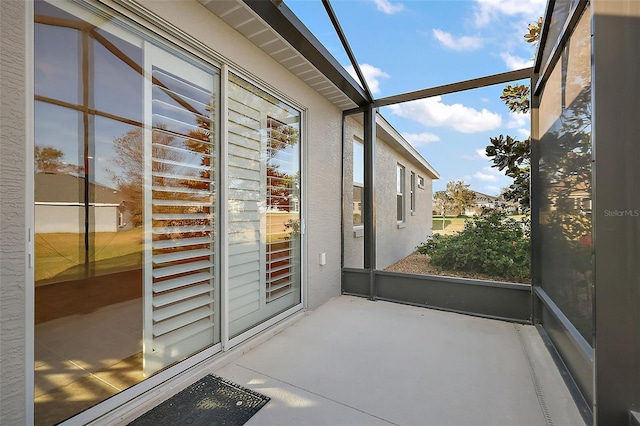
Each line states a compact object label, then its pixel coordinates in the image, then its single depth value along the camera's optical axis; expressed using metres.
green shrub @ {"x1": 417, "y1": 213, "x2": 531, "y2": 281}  3.97
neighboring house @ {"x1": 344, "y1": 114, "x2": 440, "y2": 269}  4.82
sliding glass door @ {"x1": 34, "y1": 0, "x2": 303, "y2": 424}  1.56
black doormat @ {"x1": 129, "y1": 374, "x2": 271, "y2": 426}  1.75
